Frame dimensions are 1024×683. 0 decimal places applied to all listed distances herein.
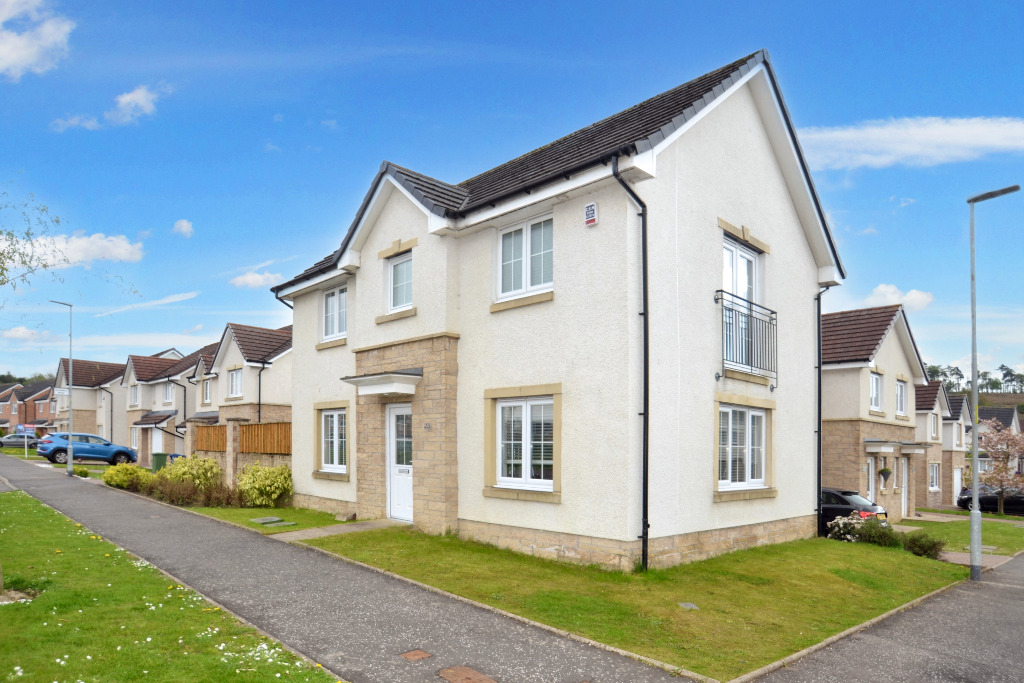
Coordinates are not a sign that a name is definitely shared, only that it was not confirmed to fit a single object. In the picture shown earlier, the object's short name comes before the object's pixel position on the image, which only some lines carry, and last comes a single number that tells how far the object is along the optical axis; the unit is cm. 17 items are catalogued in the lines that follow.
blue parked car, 3872
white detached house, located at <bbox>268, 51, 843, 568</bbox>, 1047
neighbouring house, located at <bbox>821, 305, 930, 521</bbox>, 2264
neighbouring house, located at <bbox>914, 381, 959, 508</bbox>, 3359
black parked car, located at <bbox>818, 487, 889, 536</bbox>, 1780
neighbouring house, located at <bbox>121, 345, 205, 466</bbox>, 4062
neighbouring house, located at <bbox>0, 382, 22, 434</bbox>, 9644
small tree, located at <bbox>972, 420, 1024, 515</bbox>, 3422
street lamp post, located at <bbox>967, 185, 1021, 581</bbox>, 1223
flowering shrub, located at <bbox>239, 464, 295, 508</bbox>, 1775
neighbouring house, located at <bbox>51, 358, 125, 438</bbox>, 5344
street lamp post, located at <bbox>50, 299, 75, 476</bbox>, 2939
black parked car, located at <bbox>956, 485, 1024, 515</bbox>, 3534
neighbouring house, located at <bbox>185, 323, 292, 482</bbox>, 2978
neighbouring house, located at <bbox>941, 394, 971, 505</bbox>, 4069
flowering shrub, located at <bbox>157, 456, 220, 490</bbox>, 2052
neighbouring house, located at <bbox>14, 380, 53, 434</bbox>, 8494
